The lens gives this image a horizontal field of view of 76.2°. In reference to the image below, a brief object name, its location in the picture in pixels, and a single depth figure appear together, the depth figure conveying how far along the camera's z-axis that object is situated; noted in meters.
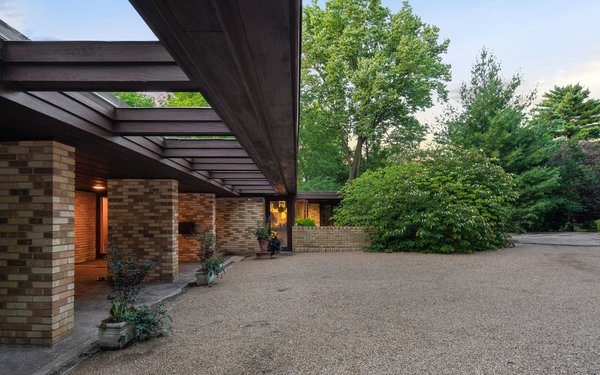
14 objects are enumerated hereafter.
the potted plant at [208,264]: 8.01
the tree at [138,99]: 18.26
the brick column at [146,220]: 8.41
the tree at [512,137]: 21.34
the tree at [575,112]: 34.93
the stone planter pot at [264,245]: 14.23
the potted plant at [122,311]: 4.12
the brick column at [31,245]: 4.25
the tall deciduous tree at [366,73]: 21.66
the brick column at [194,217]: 12.74
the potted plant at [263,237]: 14.22
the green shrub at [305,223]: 16.64
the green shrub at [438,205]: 13.28
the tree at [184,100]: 24.56
